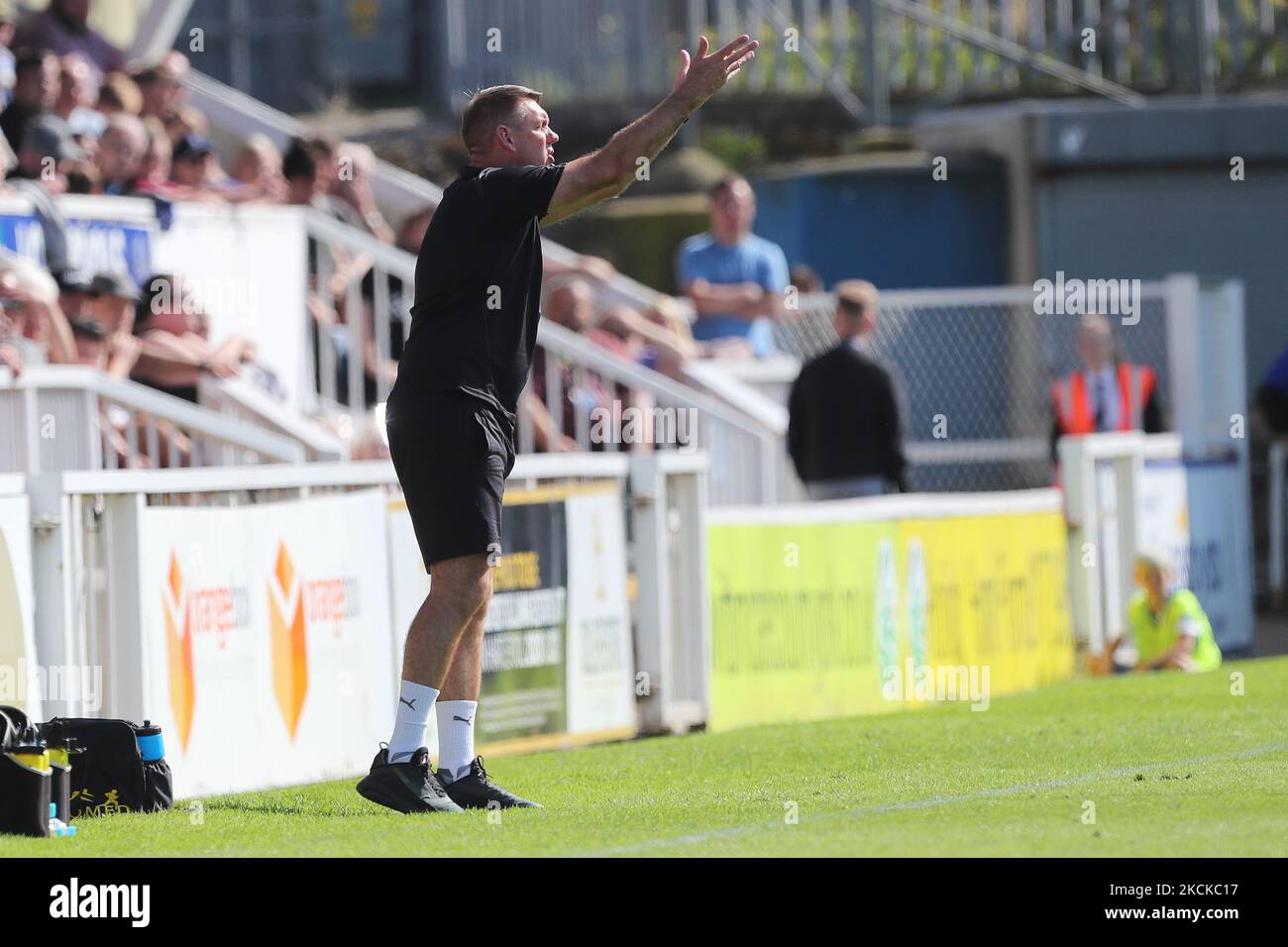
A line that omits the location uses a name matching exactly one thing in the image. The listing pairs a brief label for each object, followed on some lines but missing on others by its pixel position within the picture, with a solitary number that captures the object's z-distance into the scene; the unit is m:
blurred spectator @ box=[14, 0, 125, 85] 16.72
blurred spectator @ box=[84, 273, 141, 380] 12.54
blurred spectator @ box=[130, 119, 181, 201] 14.39
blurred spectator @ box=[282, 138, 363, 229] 15.92
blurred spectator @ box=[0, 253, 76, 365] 11.92
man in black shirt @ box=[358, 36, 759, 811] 8.02
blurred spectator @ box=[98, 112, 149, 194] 14.30
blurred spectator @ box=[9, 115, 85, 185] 13.88
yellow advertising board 12.56
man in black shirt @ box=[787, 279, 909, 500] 14.71
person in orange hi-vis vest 17.53
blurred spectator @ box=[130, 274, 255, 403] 12.90
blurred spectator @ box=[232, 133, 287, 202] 15.84
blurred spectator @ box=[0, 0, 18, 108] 14.82
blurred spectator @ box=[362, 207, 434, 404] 15.38
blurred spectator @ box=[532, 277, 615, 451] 15.28
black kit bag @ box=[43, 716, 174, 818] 8.42
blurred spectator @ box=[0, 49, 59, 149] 14.35
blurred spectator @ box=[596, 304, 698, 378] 16.28
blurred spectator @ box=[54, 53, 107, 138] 14.70
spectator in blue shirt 17.30
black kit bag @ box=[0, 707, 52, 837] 7.53
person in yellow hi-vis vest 14.90
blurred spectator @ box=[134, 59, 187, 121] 15.93
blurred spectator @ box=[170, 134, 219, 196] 15.20
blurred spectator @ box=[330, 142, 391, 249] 16.59
